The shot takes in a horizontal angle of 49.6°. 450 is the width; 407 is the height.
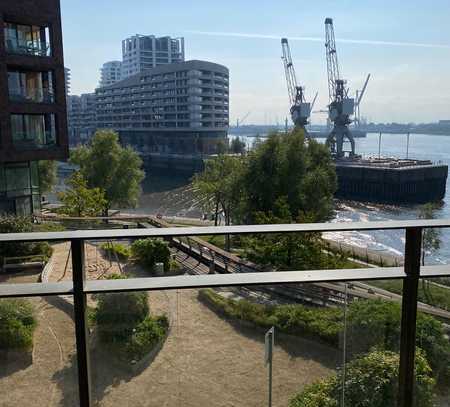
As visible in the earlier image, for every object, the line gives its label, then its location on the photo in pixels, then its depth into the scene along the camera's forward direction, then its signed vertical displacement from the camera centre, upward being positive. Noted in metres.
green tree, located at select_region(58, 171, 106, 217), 26.68 -3.98
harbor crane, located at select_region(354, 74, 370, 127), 145.56 +11.15
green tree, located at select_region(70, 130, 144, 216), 37.84 -2.93
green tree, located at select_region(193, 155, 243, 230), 32.41 -3.90
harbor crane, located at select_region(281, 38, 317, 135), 108.06 +4.54
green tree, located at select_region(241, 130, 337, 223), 29.75 -3.11
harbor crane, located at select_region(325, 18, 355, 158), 96.03 +2.86
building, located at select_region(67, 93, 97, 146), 158.75 +4.37
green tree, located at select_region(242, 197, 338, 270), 12.09 -3.63
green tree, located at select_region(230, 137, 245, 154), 111.25 -3.78
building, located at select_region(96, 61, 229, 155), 114.12 +5.41
